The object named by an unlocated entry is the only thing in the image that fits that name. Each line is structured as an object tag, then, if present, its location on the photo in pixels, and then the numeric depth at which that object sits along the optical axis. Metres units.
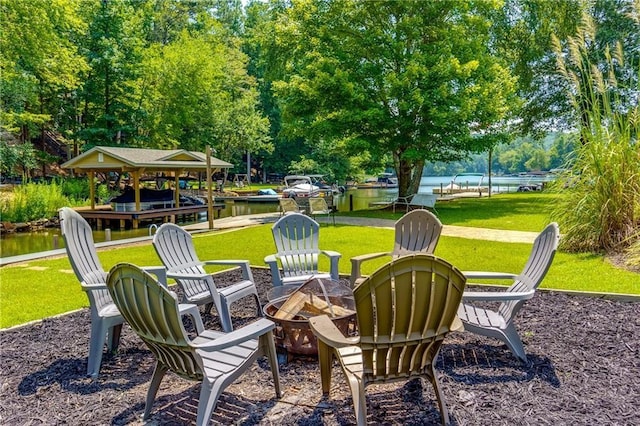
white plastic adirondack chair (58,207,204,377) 3.42
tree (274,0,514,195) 14.15
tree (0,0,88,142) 14.01
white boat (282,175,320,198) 25.33
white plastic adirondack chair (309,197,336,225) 12.90
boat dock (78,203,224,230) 15.95
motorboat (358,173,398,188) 48.03
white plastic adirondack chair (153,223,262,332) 4.14
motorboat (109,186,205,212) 16.70
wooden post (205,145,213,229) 13.62
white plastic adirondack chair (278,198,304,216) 12.94
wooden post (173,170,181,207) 18.55
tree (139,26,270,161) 27.95
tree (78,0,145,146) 24.56
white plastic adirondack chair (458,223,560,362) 3.51
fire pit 3.60
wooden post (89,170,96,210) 17.58
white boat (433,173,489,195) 28.40
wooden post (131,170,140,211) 16.25
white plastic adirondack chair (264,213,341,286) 5.18
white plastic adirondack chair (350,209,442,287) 4.97
